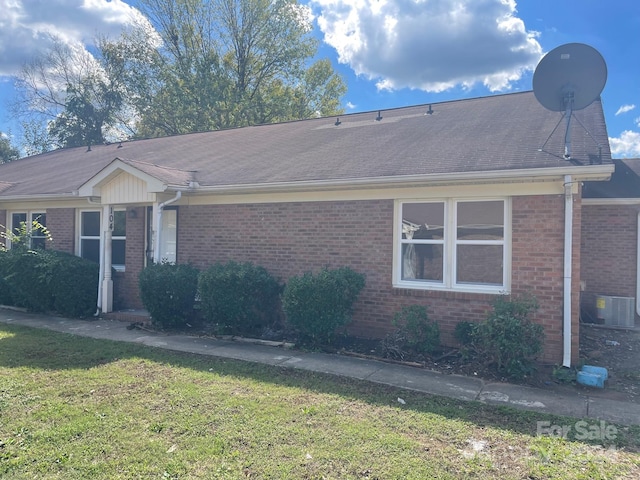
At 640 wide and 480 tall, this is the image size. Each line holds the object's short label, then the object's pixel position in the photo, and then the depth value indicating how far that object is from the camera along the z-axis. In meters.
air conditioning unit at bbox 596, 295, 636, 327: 9.59
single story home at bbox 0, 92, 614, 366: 6.69
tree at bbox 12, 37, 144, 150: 30.50
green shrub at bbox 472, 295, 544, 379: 5.98
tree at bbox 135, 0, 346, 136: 27.55
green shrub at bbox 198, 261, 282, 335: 8.05
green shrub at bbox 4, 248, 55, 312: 9.87
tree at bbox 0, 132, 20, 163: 33.49
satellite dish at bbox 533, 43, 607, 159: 7.27
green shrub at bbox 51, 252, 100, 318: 9.80
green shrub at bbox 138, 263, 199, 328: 8.59
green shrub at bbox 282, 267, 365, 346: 7.29
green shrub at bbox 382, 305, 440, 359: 6.91
